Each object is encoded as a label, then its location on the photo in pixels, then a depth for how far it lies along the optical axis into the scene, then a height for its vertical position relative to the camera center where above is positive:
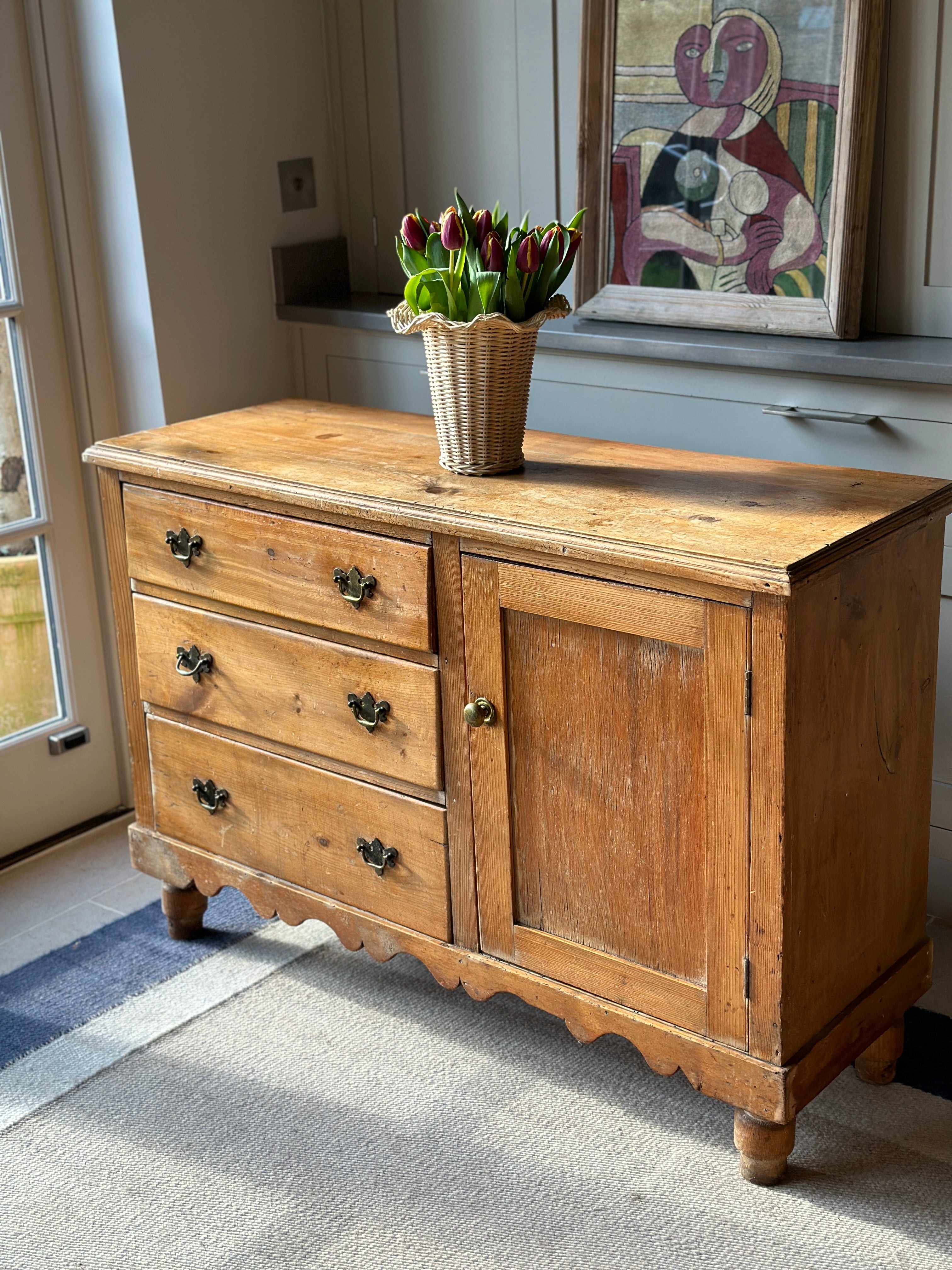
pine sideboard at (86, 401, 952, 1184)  1.56 -0.65
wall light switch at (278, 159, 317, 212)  2.66 +0.03
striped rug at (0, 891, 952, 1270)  1.66 -1.23
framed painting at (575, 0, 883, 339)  2.04 +0.03
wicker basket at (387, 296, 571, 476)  1.75 -0.24
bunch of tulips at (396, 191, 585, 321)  1.72 -0.09
